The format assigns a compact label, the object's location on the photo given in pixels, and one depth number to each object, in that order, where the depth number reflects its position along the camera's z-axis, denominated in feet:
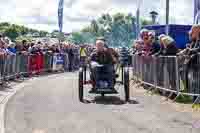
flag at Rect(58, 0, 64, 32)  81.93
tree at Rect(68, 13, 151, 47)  190.67
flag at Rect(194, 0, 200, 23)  38.35
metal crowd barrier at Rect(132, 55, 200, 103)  28.60
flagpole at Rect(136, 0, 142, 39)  79.34
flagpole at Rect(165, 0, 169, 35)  50.30
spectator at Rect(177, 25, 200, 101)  28.57
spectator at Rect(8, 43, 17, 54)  47.83
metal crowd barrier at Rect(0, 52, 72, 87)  42.89
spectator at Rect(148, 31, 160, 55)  38.49
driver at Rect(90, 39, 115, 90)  30.71
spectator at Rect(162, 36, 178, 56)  33.10
